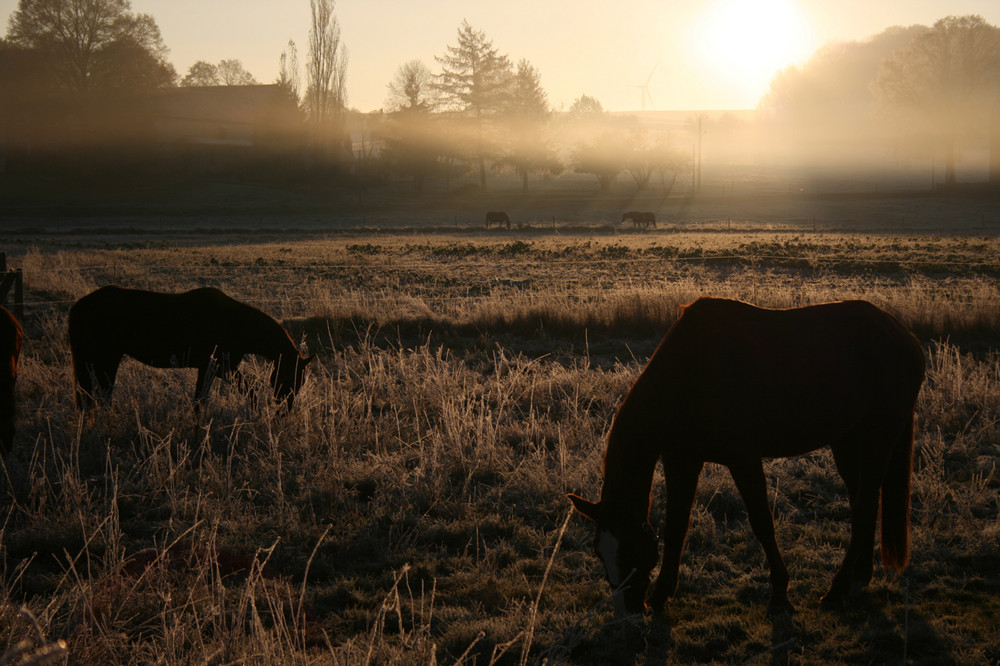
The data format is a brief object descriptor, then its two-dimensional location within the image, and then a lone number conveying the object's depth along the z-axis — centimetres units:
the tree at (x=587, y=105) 11442
